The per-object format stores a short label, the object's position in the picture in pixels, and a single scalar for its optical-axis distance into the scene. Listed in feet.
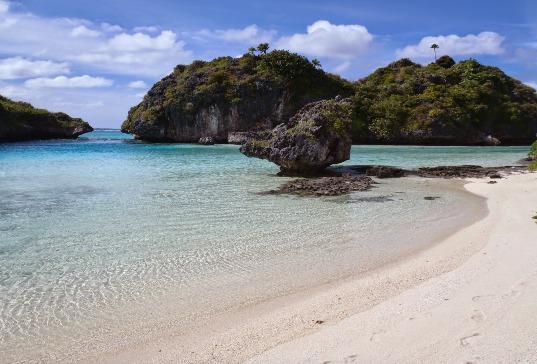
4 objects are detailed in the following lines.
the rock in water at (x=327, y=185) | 58.99
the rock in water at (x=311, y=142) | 74.95
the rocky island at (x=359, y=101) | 208.13
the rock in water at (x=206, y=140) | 237.08
